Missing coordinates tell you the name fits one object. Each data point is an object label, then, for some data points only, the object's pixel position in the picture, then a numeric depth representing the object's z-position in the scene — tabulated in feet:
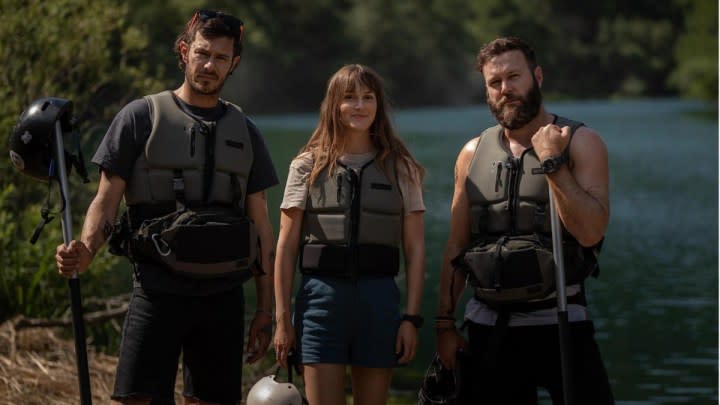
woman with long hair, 33.01
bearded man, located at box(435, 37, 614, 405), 31.44
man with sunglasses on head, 32.24
